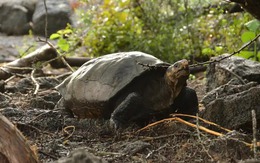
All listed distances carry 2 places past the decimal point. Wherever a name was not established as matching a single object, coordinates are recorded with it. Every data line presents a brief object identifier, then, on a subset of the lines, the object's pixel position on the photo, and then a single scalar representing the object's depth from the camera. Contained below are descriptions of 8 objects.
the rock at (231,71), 8.02
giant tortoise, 6.89
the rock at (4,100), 8.23
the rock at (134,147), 5.32
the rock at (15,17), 24.81
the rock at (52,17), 24.59
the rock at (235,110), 5.82
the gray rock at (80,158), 3.36
